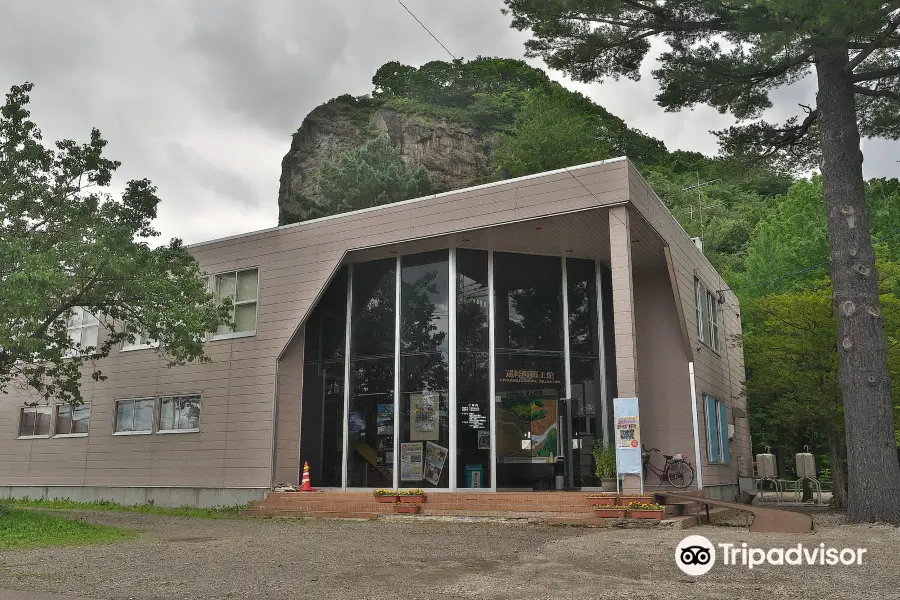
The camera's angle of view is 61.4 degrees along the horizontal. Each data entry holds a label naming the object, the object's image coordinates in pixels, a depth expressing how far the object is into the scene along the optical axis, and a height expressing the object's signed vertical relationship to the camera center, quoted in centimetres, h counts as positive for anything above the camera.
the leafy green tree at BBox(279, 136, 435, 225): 3747 +1286
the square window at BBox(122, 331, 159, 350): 1817 +246
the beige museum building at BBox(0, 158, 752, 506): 1452 +184
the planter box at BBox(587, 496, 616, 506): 1178 -83
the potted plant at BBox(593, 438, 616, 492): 1269 -36
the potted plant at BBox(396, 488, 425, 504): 1366 -86
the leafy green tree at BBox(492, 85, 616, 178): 4003 +1619
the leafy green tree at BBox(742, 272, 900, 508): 1694 +188
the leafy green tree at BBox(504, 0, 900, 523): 1173 +624
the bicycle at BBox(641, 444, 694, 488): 1524 -49
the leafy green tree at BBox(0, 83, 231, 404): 1200 +311
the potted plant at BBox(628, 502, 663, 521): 1134 -94
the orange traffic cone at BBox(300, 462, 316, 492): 1523 -74
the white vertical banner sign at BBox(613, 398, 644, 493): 1216 +15
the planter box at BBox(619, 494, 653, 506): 1167 -80
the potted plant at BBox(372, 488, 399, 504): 1385 -88
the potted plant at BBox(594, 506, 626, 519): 1153 -98
